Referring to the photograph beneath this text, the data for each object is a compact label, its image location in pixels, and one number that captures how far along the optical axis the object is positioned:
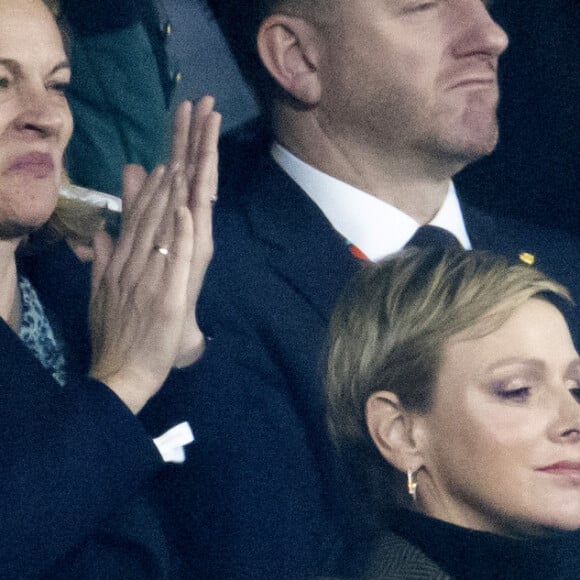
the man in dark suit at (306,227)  9.14
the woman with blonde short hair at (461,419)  9.09
